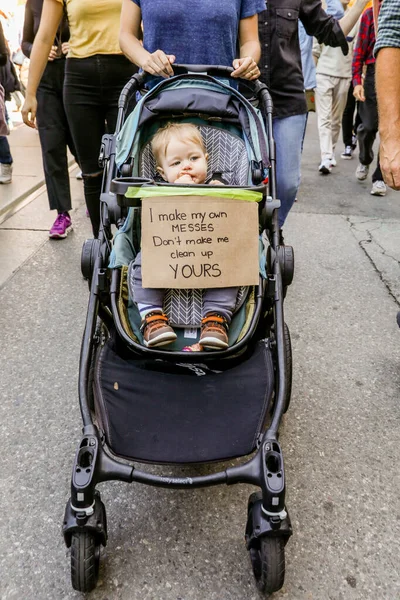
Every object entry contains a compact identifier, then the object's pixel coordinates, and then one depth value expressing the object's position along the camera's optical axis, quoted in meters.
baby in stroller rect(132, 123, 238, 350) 1.82
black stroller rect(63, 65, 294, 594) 1.50
